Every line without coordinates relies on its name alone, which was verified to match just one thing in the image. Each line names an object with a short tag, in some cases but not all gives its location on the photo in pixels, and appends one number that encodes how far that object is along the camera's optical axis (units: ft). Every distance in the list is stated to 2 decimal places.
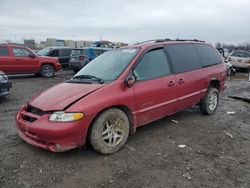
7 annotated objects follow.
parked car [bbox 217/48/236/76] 40.68
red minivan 8.92
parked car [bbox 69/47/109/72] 36.84
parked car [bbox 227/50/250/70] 44.39
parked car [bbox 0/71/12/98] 18.55
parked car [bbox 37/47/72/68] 43.02
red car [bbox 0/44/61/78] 30.83
